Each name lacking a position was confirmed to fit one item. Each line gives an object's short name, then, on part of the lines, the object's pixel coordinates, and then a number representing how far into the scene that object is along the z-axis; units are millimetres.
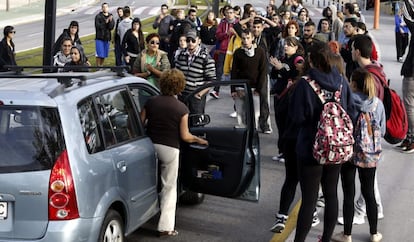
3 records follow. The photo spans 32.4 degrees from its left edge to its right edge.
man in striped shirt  9602
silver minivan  4840
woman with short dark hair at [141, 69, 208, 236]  6328
